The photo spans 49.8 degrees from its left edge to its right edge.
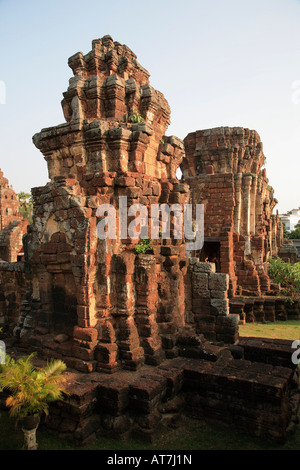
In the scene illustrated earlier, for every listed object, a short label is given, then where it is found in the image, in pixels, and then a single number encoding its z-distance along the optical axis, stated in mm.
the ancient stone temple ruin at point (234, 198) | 14406
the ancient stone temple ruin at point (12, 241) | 18734
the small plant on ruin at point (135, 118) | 6680
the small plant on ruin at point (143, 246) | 6258
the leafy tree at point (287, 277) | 14164
